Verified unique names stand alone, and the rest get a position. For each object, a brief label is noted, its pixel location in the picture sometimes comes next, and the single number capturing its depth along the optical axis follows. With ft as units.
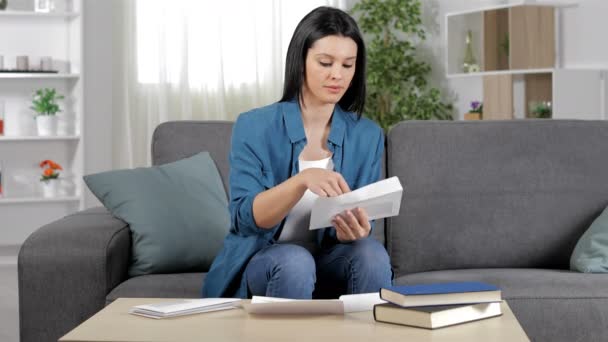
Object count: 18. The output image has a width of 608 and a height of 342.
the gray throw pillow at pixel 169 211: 9.12
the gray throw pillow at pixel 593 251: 8.86
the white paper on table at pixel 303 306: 5.94
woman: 6.99
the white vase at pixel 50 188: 18.15
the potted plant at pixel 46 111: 17.98
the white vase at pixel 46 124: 18.04
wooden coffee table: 5.41
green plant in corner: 20.57
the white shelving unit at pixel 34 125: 18.58
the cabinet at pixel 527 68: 16.31
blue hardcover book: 5.76
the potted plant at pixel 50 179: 18.10
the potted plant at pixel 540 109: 16.69
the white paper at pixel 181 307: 6.01
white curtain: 19.89
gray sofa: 9.41
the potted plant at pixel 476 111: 18.99
